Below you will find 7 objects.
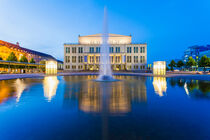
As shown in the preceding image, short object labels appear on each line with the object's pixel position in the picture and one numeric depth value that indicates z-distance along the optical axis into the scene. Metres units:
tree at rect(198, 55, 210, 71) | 43.48
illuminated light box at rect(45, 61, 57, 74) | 36.16
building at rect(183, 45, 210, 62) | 142.84
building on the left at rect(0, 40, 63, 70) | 64.75
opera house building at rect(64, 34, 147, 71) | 66.25
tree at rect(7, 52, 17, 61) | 49.41
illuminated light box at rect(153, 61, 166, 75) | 32.47
